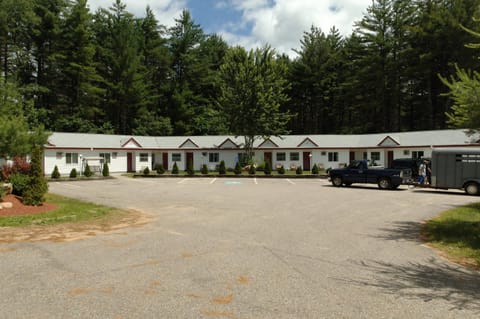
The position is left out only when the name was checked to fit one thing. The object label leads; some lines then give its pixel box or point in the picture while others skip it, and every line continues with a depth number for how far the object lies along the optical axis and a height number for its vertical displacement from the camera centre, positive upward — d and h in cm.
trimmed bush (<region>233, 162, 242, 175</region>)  3556 -66
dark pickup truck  2250 -92
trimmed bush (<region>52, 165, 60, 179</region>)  3080 -79
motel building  3634 +166
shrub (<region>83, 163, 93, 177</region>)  3266 -64
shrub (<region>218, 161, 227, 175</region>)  3559 -64
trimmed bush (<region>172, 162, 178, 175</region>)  3606 -59
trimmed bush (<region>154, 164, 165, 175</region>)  3571 -57
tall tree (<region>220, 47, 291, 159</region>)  4219 +864
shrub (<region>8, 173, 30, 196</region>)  1509 -74
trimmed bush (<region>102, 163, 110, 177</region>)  3325 -57
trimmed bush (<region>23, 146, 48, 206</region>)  1365 -81
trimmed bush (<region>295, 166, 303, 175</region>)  3469 -81
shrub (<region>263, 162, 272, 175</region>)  3519 -68
